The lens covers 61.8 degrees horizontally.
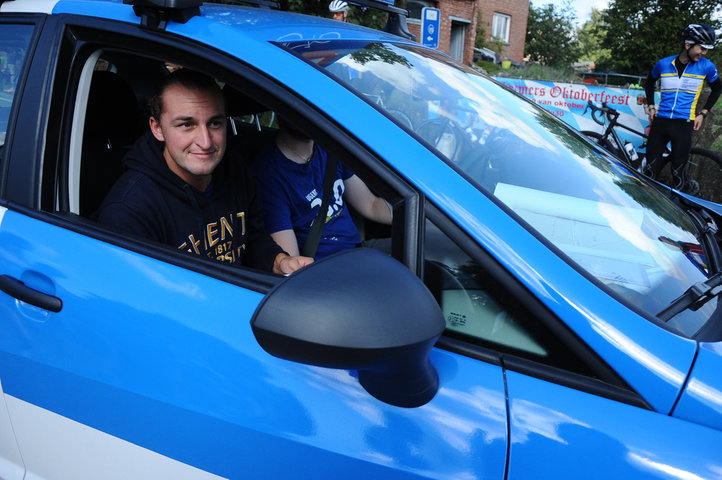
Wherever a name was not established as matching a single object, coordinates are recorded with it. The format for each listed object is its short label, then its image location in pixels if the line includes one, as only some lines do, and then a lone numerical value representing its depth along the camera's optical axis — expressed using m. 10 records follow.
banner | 7.97
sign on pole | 7.26
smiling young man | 1.65
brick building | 24.78
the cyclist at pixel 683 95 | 6.30
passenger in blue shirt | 2.23
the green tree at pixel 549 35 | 47.66
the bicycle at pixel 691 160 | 6.51
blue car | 0.98
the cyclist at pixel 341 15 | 7.00
